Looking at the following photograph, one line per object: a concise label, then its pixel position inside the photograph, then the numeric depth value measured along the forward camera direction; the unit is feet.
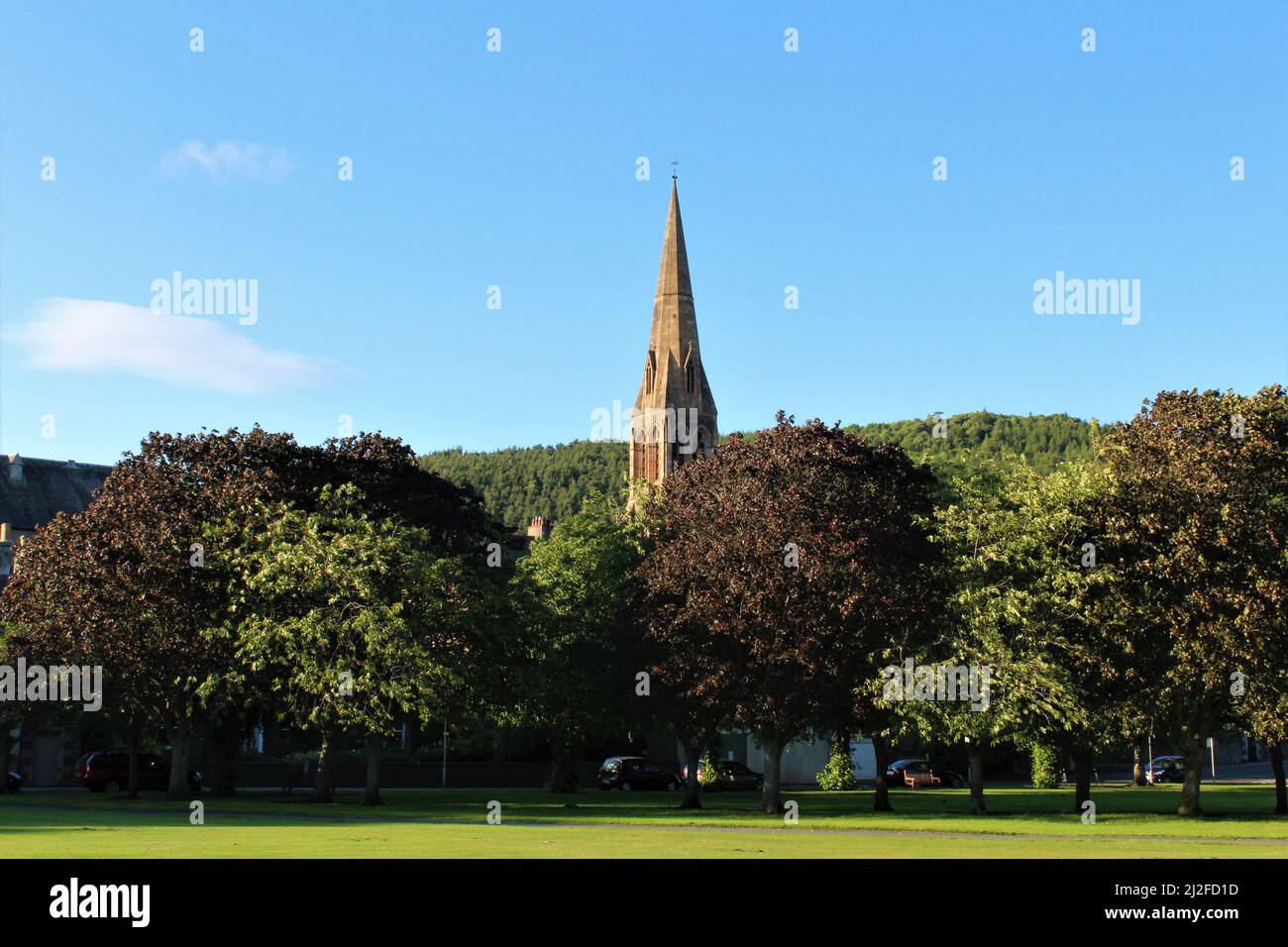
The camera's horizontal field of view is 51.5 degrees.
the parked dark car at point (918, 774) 238.68
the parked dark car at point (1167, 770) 279.49
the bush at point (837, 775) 209.67
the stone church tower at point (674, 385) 380.37
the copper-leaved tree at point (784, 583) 132.98
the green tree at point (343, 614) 132.98
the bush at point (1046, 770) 221.87
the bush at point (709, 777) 215.92
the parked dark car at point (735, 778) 219.00
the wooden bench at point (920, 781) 237.04
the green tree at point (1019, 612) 131.85
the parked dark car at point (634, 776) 214.90
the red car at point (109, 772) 185.26
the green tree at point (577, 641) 156.87
